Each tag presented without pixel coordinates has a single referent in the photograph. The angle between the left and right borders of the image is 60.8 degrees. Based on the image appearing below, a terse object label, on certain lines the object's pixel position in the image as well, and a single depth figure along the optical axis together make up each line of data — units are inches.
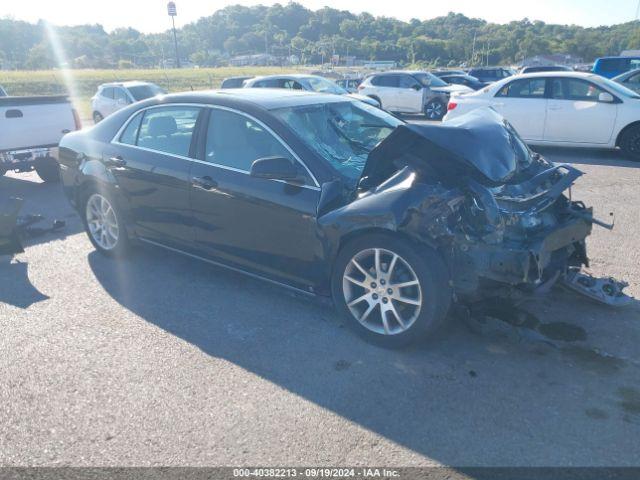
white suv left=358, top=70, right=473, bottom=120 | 724.0
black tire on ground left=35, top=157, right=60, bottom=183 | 364.2
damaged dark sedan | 137.0
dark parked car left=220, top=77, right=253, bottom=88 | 766.4
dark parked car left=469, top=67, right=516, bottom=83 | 1083.3
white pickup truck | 335.3
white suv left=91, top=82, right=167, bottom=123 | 687.1
